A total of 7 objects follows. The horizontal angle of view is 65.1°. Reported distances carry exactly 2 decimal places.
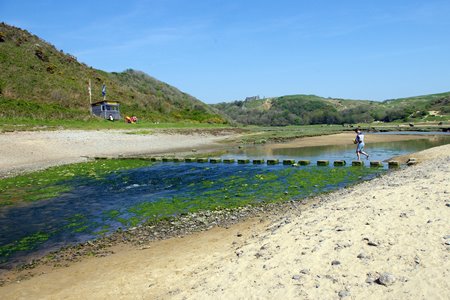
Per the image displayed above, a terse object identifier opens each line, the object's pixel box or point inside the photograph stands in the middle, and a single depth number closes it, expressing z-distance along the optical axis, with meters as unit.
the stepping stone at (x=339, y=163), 25.05
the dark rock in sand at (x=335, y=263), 6.62
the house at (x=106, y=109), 60.34
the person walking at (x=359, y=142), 26.30
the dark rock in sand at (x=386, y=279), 5.72
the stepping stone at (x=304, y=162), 26.27
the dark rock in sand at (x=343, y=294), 5.63
